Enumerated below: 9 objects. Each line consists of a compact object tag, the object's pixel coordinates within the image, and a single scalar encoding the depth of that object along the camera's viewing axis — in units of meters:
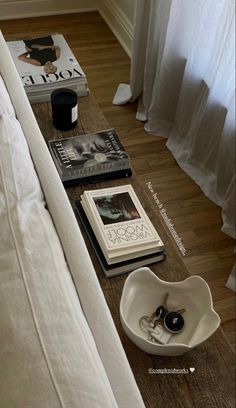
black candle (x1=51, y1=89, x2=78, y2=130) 1.17
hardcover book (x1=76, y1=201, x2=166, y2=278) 0.92
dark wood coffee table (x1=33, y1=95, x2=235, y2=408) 0.78
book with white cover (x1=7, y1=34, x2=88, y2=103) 1.29
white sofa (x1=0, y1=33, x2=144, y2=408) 0.54
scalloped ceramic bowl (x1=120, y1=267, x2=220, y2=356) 0.86
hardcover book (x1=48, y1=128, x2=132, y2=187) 1.09
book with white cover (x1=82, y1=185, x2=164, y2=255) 0.94
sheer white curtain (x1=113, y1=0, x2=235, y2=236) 1.56
